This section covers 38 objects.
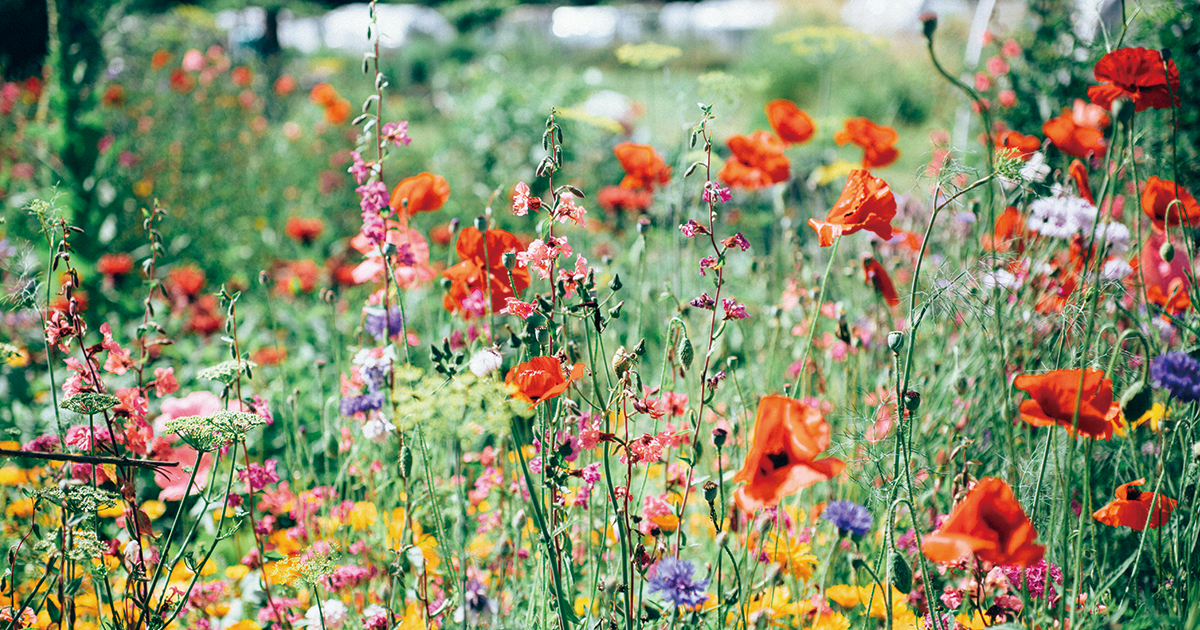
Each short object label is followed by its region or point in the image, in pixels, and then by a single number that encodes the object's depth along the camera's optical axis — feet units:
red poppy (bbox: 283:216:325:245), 11.39
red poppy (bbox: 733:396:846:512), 2.69
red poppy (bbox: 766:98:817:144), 7.76
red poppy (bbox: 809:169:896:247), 3.79
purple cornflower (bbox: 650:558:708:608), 3.27
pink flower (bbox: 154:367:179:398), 4.32
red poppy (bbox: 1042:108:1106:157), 5.77
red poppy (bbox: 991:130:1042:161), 6.30
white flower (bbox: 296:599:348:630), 4.09
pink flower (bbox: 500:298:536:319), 3.59
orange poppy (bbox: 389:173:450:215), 4.81
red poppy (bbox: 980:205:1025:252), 6.12
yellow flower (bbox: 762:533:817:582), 4.65
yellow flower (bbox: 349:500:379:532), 5.42
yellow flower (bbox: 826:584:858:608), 4.36
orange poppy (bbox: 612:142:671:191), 7.18
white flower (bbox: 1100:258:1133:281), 5.52
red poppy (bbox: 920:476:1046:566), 2.73
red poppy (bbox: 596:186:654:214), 11.46
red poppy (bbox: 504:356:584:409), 3.18
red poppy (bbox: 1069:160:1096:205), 5.58
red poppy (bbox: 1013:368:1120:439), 3.10
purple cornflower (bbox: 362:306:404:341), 5.09
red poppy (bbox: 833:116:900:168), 7.38
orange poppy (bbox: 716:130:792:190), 6.78
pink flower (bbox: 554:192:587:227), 3.58
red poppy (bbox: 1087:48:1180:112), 4.35
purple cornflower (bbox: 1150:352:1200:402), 3.47
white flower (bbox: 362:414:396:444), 4.55
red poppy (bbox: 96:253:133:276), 10.09
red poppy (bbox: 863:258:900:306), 5.56
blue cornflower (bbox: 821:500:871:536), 3.47
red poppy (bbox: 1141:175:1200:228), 4.69
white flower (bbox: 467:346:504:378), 3.44
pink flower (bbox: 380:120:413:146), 4.09
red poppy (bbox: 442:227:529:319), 4.22
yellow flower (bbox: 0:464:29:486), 5.43
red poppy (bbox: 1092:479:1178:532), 3.71
